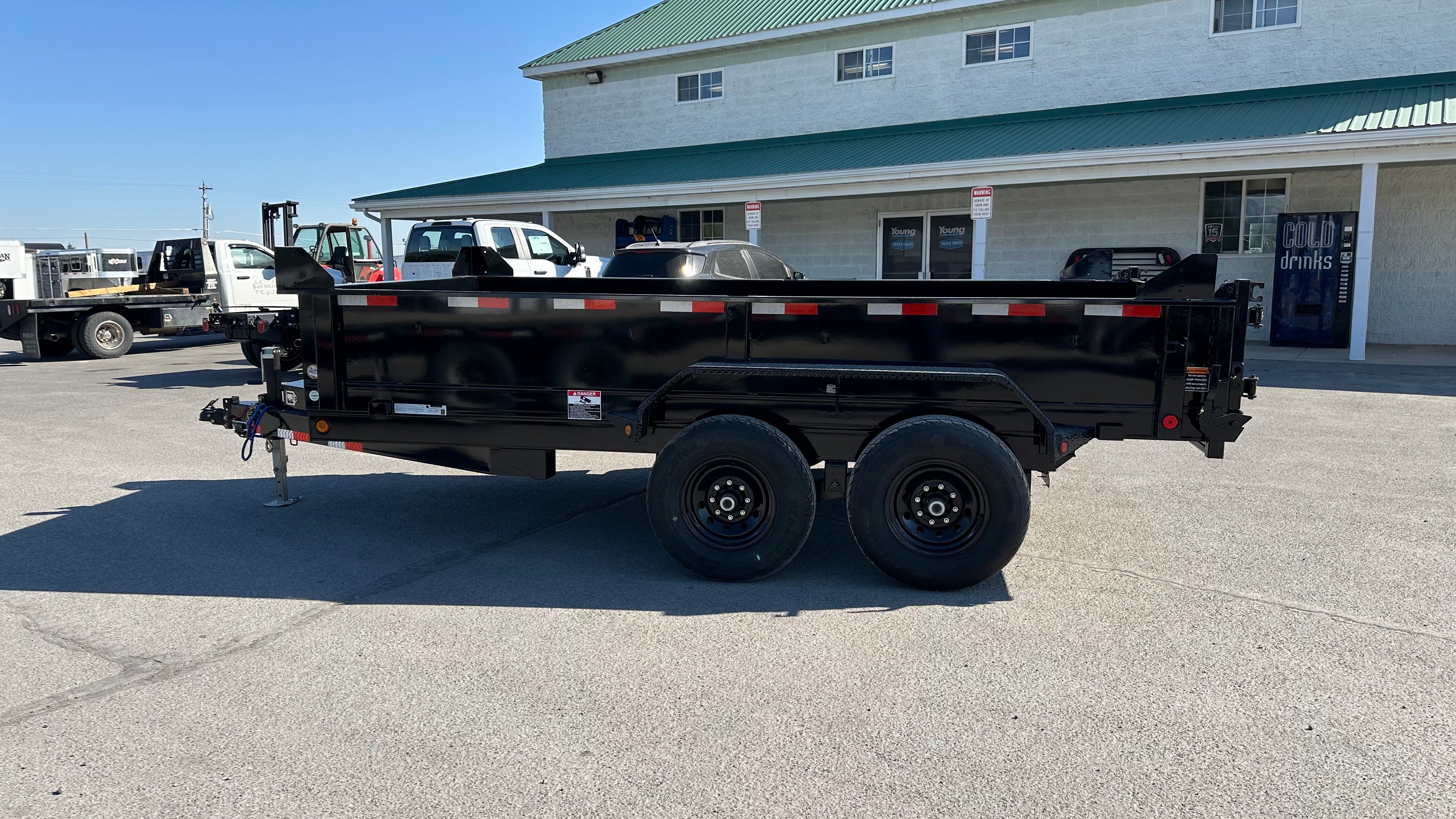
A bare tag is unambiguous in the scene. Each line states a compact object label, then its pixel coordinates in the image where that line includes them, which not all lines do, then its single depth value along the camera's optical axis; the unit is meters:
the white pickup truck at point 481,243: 13.59
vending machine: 15.95
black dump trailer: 4.80
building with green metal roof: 15.88
